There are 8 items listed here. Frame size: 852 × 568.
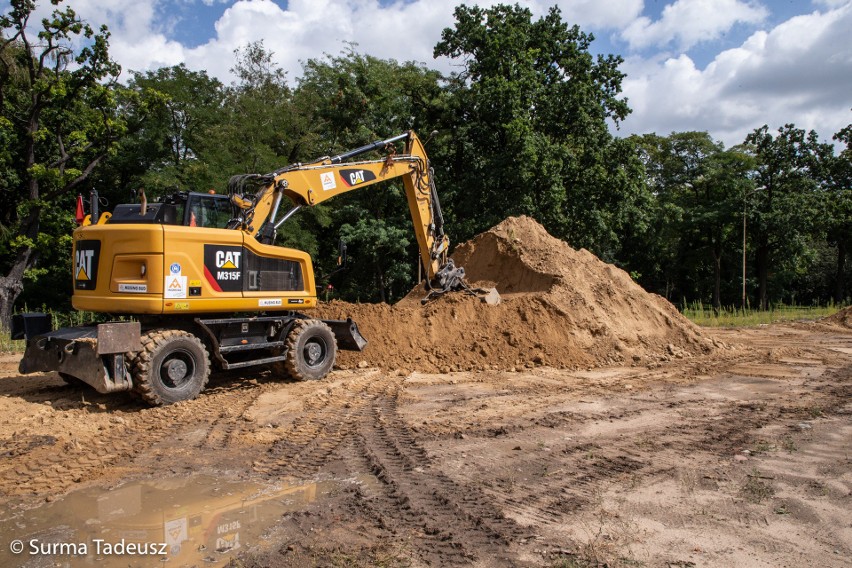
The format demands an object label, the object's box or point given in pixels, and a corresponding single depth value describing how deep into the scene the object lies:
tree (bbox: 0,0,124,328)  18.59
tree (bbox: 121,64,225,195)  21.92
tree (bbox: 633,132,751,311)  31.84
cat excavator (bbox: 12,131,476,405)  7.21
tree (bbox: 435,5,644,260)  21.48
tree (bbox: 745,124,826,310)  29.67
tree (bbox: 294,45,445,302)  22.03
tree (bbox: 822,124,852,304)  32.97
